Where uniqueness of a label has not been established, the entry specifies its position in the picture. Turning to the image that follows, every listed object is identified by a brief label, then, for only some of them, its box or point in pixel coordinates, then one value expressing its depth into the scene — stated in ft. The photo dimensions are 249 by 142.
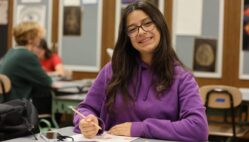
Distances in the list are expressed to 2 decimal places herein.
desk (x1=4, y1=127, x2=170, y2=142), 8.28
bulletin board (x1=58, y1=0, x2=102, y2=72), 28.60
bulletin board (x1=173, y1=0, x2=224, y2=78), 25.54
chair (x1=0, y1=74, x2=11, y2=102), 18.24
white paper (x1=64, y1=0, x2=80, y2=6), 29.15
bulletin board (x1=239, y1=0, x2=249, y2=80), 24.71
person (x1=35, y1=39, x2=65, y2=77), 26.50
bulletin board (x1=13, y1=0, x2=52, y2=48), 30.14
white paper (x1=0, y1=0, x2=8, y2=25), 31.40
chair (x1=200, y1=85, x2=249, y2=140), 17.93
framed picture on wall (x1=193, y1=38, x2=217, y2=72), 25.80
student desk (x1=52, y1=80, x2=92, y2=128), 19.08
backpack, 8.48
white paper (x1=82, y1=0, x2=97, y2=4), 28.56
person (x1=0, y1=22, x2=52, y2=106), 18.90
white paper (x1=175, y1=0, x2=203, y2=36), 25.86
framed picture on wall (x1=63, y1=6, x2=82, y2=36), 29.15
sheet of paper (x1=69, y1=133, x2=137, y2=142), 8.22
